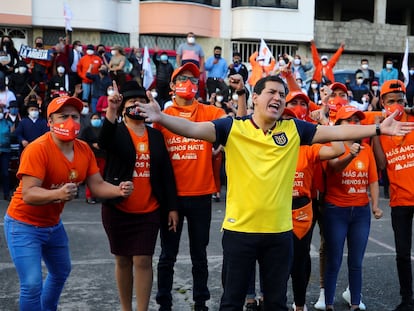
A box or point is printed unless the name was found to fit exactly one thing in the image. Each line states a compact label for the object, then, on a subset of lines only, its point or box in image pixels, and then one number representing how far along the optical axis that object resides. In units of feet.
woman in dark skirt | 16.07
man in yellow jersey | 12.93
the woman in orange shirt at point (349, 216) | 17.57
